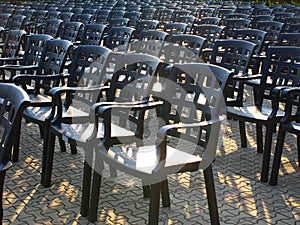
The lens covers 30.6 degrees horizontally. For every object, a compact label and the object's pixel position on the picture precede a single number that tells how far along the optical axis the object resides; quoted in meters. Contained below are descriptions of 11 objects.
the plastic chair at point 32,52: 6.20
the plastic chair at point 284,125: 4.88
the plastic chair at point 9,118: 2.85
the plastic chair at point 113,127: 4.25
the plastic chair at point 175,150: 3.62
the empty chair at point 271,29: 8.48
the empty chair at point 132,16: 10.91
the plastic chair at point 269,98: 5.09
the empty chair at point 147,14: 12.12
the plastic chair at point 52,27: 8.53
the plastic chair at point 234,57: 5.79
